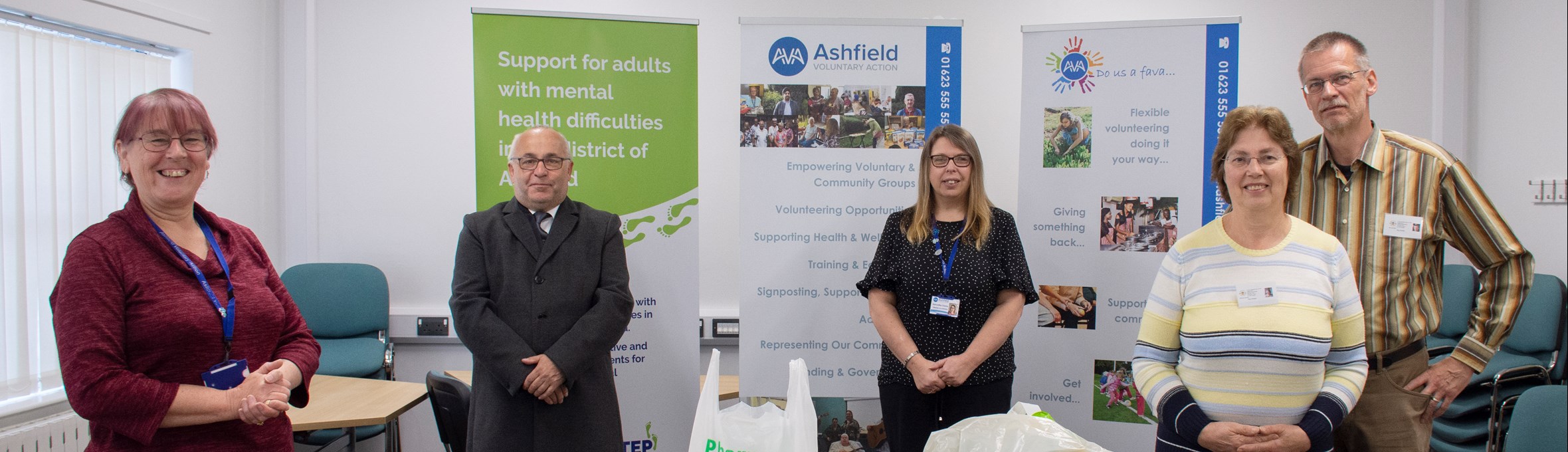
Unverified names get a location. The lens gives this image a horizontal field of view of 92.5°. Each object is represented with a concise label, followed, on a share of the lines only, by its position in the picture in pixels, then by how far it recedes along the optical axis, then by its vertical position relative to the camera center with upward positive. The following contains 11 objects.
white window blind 2.65 +0.13
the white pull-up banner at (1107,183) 2.81 +0.11
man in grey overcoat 2.10 -0.30
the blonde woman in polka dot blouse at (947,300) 2.17 -0.26
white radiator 2.53 -0.81
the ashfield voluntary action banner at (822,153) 2.83 +0.22
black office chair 2.45 -0.67
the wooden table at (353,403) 2.45 -0.69
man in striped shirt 1.76 -0.08
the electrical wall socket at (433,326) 3.78 -0.60
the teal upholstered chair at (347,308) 3.53 -0.48
